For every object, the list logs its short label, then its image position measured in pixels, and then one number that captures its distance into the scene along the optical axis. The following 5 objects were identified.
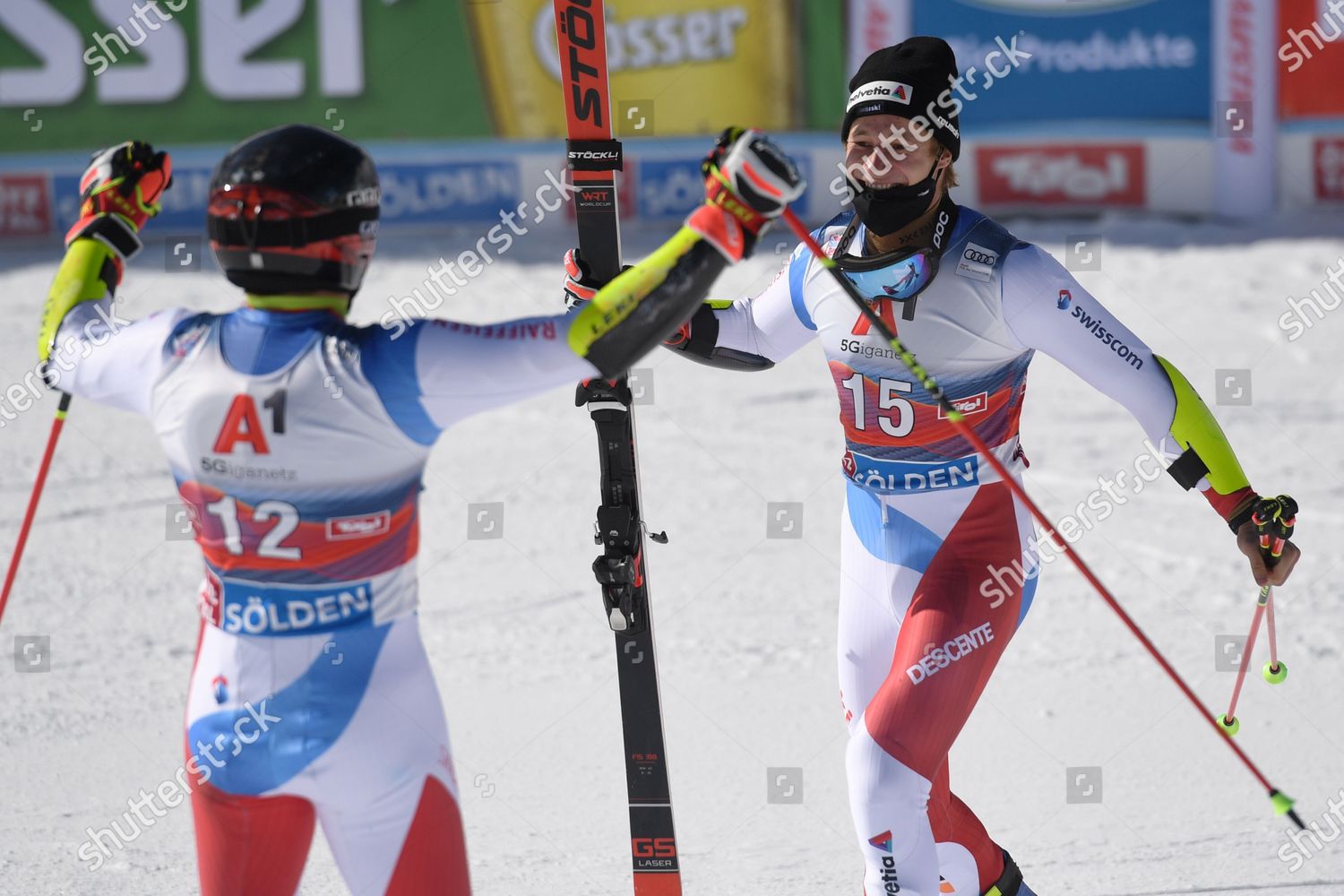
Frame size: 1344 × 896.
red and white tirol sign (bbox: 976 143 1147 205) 11.94
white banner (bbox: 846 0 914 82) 11.79
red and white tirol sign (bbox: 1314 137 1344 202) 11.77
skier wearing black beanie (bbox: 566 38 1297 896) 3.56
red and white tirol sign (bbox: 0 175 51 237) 12.06
